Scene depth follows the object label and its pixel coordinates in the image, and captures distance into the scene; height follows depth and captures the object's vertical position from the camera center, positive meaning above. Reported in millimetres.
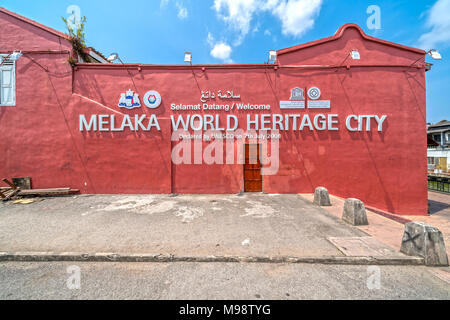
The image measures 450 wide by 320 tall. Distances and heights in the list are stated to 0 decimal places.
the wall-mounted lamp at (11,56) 7434 +4610
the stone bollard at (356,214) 4496 -1337
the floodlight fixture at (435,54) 7465 +4865
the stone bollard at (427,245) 2971 -1443
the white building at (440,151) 20188 +1682
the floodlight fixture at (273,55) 7797 +4962
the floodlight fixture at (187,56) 8016 +5015
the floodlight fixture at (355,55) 7969 +5102
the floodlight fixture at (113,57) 7789 +4840
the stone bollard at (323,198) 6148 -1272
